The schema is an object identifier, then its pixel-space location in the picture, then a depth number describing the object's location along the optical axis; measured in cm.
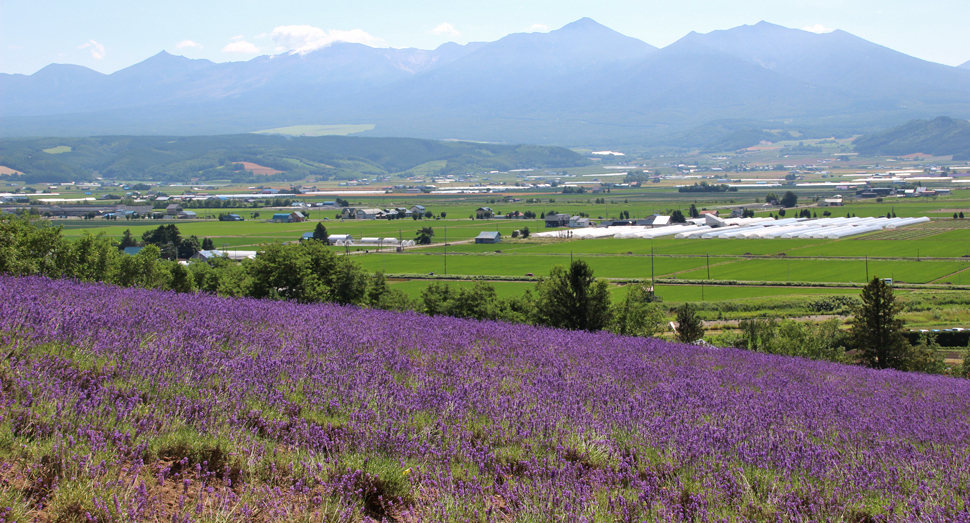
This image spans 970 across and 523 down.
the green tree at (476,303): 4138
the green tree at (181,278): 4374
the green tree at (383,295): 4403
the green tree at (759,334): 3600
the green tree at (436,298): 4216
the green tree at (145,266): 4192
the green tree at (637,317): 4066
